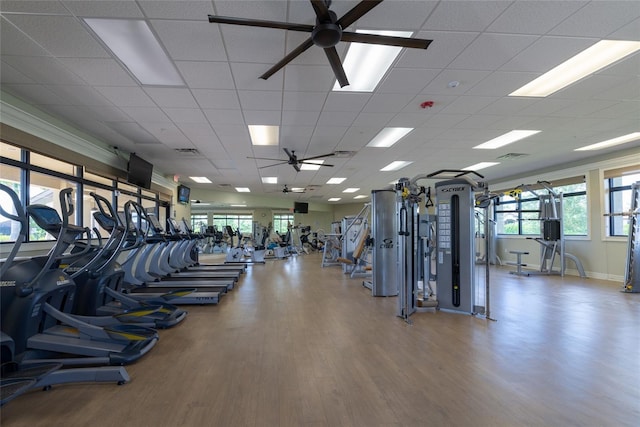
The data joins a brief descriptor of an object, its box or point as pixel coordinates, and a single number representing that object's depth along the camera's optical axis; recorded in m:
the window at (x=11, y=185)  3.87
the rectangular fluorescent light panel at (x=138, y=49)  2.61
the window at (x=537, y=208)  7.61
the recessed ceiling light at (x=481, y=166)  7.86
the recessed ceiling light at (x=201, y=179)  9.79
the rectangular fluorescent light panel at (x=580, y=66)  2.99
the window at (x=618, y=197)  6.60
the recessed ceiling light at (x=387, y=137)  5.33
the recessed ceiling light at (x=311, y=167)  7.86
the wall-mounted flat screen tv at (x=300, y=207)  16.86
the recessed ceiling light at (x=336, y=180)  10.35
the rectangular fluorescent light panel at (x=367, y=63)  3.00
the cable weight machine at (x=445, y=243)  3.85
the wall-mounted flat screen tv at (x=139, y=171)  6.39
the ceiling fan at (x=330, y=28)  2.13
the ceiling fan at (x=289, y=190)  12.10
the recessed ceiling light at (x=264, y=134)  5.23
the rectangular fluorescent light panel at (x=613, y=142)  5.61
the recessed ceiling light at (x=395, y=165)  7.78
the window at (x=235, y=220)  19.08
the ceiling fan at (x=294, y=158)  6.54
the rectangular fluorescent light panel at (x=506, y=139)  5.44
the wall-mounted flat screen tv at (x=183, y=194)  9.73
